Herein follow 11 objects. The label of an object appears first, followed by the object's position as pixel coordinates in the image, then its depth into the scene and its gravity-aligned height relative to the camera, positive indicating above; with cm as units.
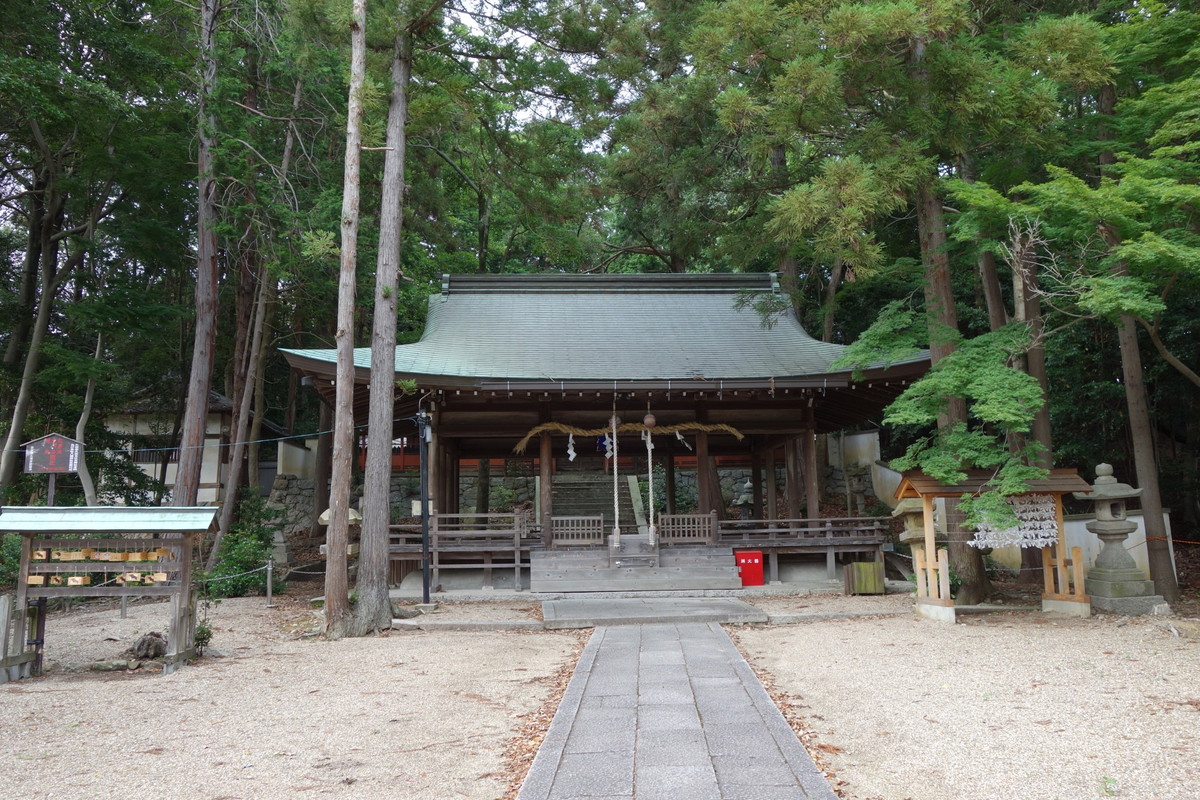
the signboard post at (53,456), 830 +73
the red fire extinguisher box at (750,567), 1179 -93
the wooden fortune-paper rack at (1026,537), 841 -36
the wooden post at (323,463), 1783 +129
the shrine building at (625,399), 1179 +194
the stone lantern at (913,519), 943 -16
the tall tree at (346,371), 845 +171
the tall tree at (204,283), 1255 +426
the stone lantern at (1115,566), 849 -74
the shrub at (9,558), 1106 -59
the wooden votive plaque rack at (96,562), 639 -39
